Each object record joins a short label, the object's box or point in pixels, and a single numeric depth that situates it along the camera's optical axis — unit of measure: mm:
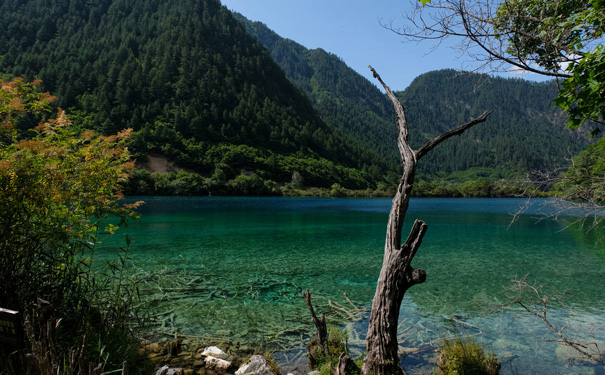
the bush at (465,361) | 5520
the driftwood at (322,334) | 5535
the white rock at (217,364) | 5867
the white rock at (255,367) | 5362
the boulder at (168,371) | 4798
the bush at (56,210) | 4652
